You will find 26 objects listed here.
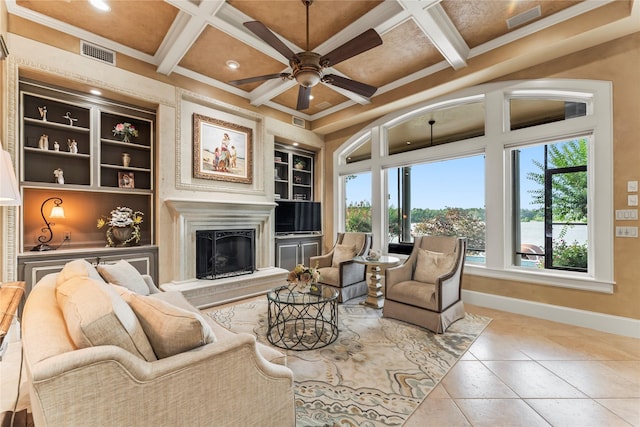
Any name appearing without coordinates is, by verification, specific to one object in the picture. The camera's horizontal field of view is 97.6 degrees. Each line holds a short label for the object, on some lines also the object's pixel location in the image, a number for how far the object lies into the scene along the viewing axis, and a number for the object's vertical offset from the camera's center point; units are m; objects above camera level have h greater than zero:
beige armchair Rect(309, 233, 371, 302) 4.16 -0.86
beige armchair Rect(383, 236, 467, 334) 3.06 -0.87
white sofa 0.91 -0.65
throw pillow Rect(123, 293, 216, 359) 1.23 -0.52
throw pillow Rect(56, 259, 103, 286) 1.66 -0.35
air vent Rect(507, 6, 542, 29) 2.98 +2.13
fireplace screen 4.30 -0.65
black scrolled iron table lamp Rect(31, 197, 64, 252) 3.43 -0.07
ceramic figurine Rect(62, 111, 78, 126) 3.61 +1.26
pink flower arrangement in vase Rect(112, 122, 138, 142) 3.94 +1.18
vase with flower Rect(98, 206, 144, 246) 3.74 -0.17
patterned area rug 1.84 -1.31
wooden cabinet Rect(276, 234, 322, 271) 5.50 -0.75
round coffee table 2.77 -1.28
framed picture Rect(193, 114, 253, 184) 4.44 +1.07
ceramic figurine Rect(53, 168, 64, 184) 3.49 +0.49
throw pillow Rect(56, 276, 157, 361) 1.04 -0.42
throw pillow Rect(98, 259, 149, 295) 2.41 -0.56
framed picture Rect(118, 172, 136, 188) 4.04 +0.49
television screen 5.55 -0.08
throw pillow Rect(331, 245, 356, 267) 4.61 -0.68
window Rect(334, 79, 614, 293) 3.22 +0.53
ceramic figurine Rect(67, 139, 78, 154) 3.57 +0.86
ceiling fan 2.44 +1.48
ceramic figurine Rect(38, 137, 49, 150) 3.39 +0.87
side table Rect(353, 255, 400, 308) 3.90 -0.98
